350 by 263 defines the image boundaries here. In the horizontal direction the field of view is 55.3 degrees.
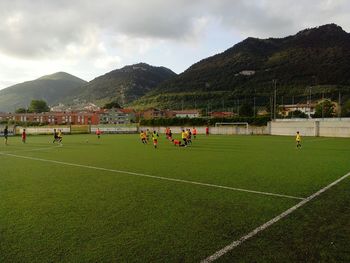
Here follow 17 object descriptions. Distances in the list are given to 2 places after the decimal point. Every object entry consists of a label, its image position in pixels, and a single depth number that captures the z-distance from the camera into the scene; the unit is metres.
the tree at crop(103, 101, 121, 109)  163.00
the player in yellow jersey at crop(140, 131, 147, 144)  33.66
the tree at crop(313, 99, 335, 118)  89.78
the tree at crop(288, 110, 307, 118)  96.82
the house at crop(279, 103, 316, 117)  115.96
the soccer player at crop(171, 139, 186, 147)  29.26
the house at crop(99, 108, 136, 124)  137.11
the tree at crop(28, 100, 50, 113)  178.50
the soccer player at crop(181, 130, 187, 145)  28.98
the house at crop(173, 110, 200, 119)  127.19
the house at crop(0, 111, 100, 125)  131.00
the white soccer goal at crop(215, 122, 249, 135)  58.25
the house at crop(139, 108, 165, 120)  134.50
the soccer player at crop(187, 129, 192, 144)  30.30
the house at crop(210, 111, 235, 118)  117.51
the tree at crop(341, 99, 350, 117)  89.12
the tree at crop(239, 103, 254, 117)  105.25
